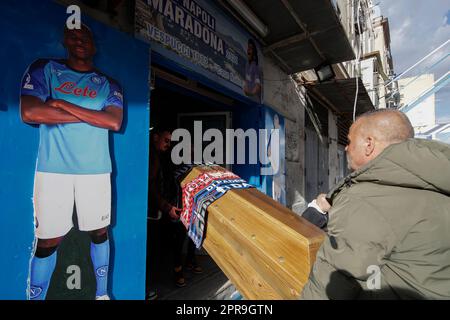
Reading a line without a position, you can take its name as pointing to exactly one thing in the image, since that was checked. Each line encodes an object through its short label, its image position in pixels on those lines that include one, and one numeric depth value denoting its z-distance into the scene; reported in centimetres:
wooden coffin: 162
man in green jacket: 103
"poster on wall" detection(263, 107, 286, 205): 523
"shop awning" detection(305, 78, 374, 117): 664
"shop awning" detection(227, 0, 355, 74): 425
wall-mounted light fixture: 603
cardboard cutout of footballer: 179
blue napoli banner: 268
